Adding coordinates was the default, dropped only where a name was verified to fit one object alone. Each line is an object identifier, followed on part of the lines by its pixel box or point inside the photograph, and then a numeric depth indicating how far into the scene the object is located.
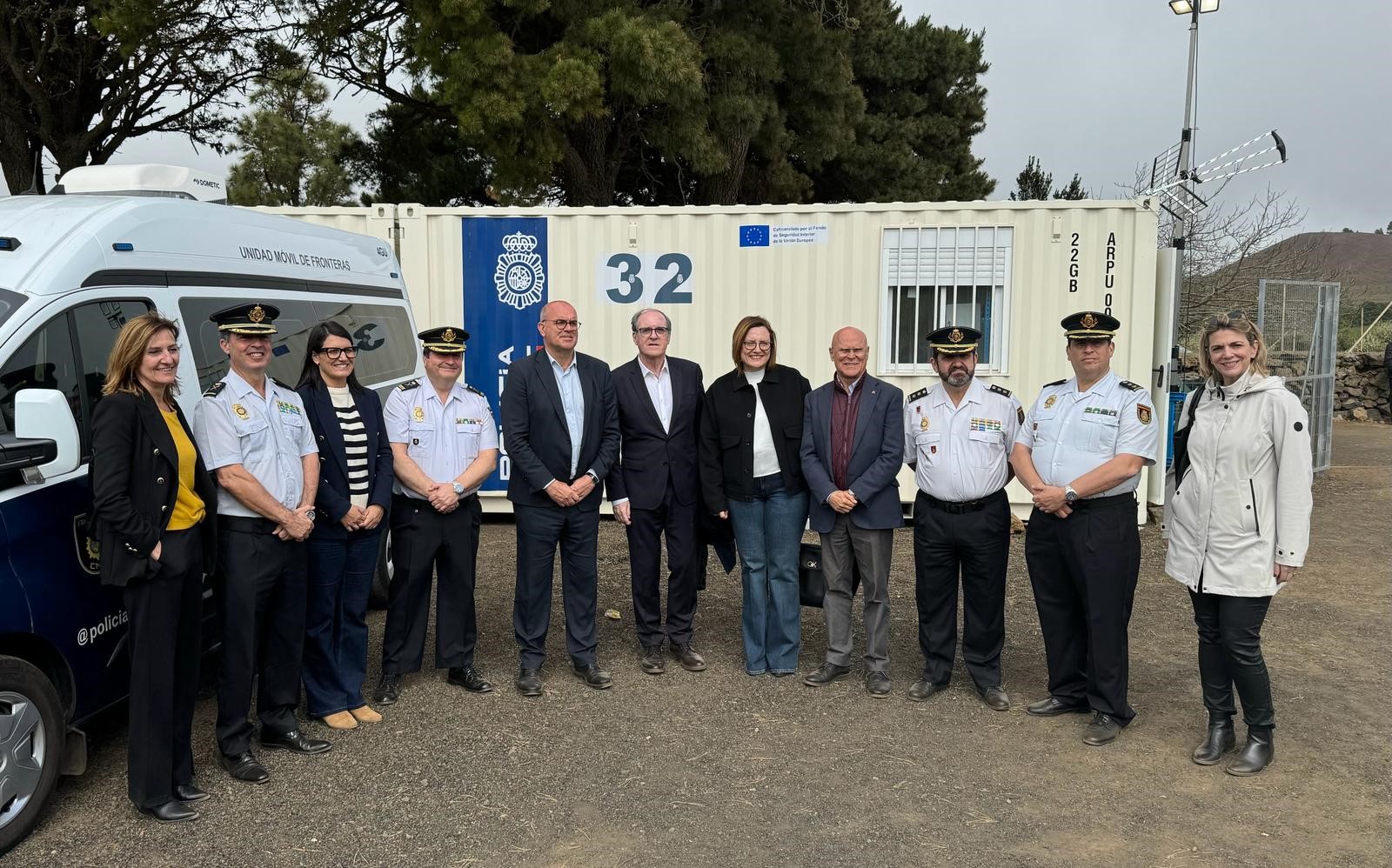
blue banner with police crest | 8.91
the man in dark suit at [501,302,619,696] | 4.97
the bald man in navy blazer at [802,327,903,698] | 4.95
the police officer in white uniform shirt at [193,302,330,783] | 3.83
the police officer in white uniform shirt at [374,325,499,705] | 4.81
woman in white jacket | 3.91
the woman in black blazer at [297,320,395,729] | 4.36
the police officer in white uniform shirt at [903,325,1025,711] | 4.75
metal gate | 11.81
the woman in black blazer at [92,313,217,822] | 3.33
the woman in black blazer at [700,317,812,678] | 5.13
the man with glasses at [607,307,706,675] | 5.20
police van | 3.30
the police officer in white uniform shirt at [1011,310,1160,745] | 4.36
